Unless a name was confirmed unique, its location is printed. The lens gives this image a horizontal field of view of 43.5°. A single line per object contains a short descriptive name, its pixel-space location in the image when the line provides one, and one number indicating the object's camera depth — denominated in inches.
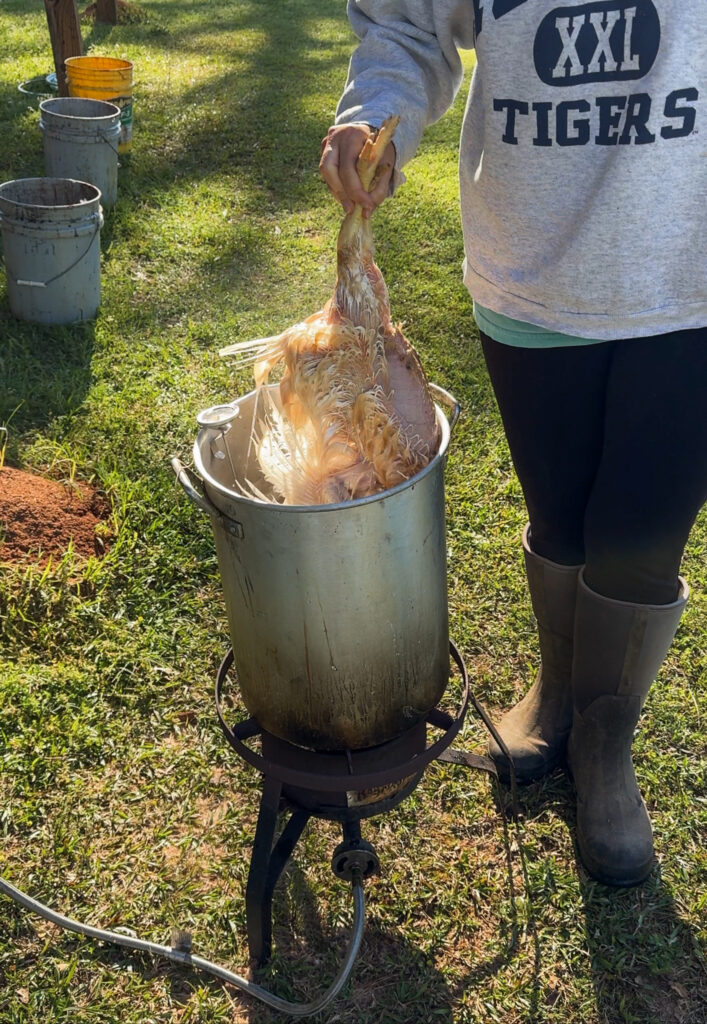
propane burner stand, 71.3
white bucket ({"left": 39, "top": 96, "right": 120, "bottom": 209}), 210.7
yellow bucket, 233.1
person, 60.0
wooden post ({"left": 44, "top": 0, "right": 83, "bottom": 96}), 248.8
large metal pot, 62.7
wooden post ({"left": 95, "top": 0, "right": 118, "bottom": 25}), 394.9
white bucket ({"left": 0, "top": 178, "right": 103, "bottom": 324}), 167.6
